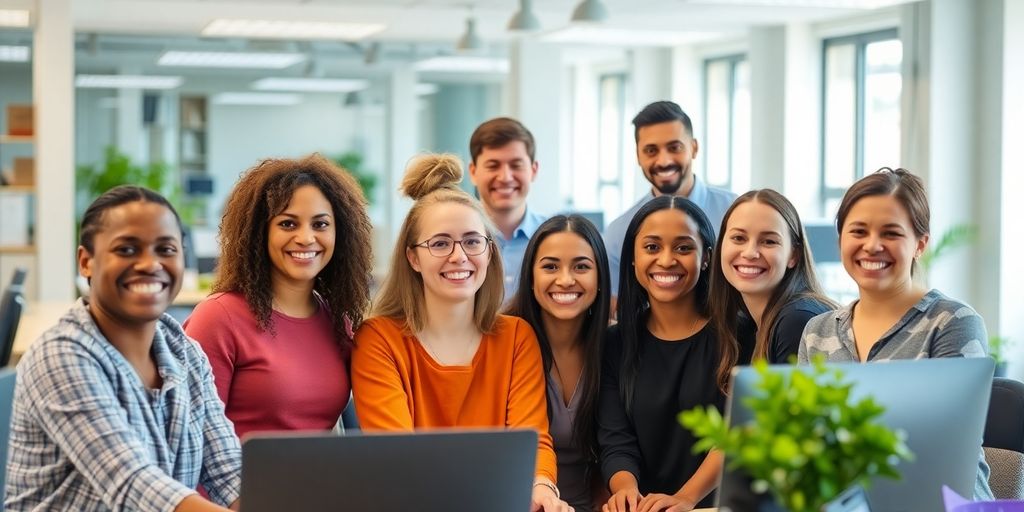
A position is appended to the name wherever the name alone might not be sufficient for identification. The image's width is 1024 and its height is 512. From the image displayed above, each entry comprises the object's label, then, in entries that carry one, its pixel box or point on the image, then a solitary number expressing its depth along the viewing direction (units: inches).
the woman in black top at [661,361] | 107.0
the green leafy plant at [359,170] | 677.3
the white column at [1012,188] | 263.9
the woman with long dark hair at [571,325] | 109.6
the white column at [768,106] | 360.5
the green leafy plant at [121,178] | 458.0
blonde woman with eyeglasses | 101.3
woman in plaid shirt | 72.3
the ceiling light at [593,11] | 267.6
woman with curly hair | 98.7
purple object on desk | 71.7
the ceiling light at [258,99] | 728.3
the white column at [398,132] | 585.3
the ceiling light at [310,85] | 638.5
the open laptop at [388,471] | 65.6
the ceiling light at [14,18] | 298.2
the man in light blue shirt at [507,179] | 163.0
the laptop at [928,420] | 67.7
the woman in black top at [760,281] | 108.3
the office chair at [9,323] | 195.3
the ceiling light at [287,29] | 347.9
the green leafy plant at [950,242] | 269.3
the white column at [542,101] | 401.7
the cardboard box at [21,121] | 302.4
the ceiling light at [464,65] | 515.8
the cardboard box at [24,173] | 306.2
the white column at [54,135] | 293.4
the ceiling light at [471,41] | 324.8
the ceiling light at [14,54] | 516.5
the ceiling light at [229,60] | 495.8
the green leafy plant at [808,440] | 53.6
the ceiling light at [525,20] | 278.1
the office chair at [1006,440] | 99.8
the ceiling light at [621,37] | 370.6
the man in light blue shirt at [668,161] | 160.2
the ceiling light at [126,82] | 609.6
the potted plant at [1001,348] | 254.9
